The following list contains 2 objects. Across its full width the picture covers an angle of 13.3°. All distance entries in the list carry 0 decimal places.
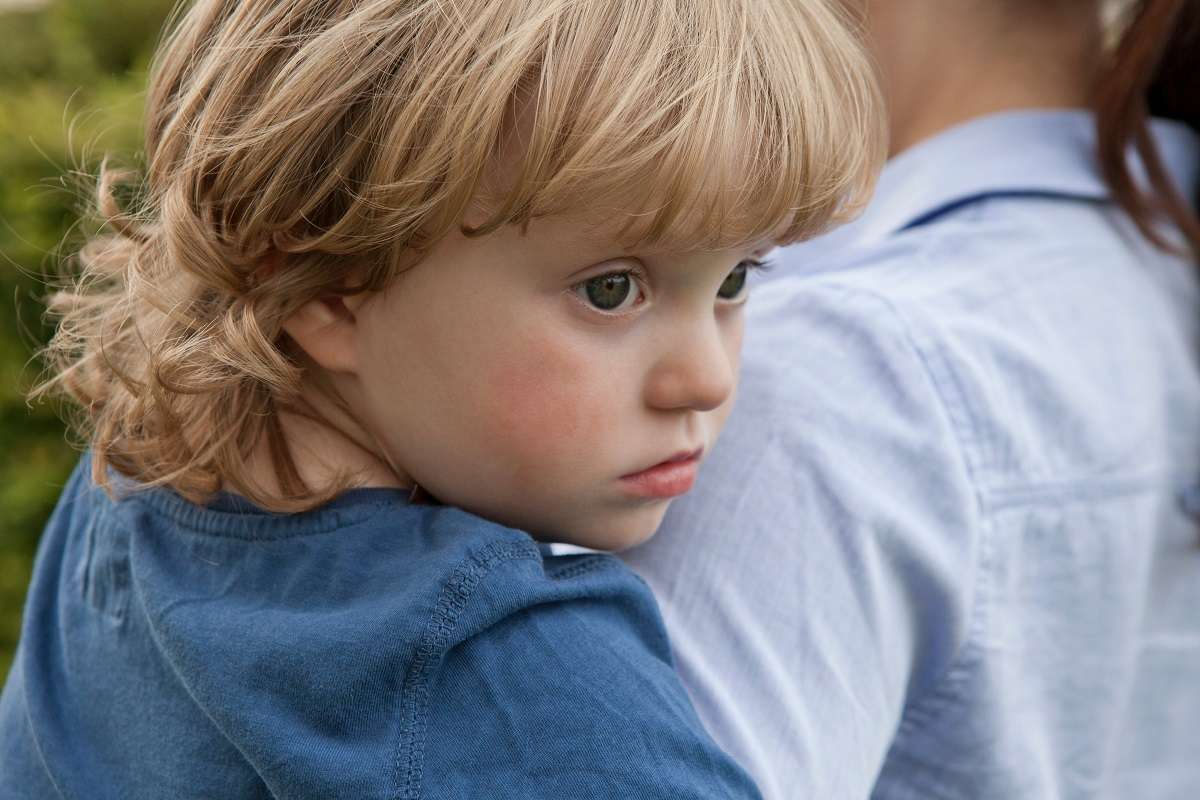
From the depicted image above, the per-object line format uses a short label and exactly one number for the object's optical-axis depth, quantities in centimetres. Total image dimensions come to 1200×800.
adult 120
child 115
